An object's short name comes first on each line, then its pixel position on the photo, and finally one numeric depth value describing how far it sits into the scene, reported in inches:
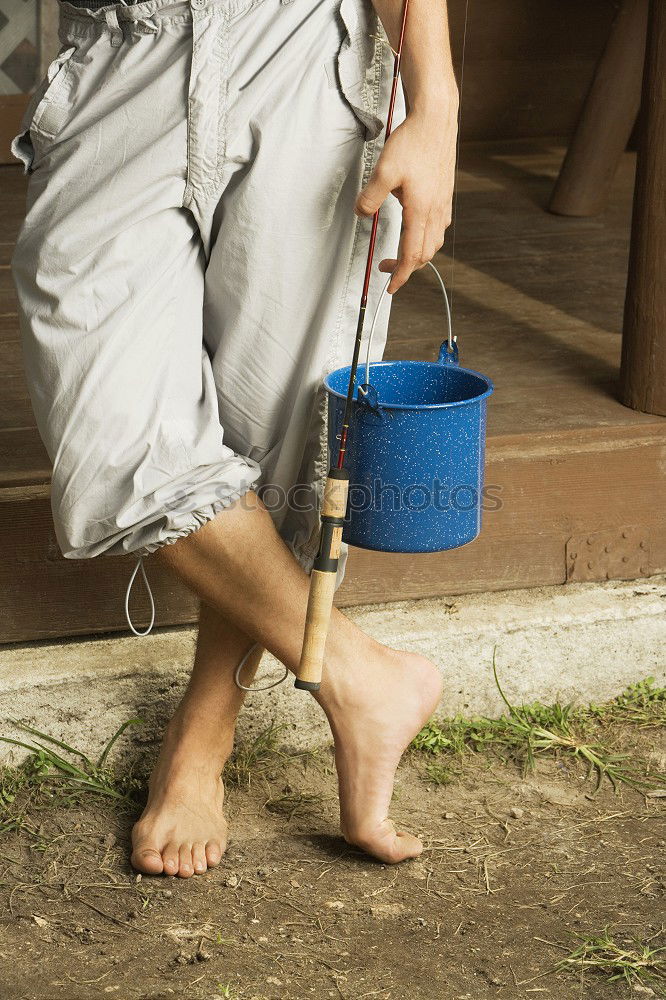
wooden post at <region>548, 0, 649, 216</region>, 281.1
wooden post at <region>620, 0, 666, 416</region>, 163.9
